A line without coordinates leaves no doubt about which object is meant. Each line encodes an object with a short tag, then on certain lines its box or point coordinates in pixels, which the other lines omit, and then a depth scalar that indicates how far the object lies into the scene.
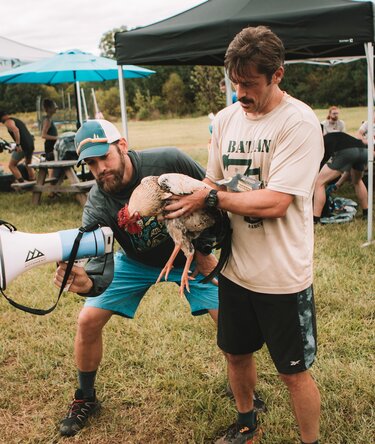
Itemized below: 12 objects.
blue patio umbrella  9.37
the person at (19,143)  10.23
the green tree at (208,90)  37.19
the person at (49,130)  10.39
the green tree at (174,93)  41.34
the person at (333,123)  9.51
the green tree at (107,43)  74.00
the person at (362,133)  8.10
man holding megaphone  2.32
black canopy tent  5.01
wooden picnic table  8.33
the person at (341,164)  6.57
